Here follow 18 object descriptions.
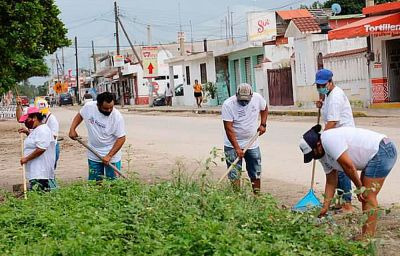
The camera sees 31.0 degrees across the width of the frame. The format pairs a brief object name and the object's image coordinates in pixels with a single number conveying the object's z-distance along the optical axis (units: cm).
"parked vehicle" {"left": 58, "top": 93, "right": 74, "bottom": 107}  8056
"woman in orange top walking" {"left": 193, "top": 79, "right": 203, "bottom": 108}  4206
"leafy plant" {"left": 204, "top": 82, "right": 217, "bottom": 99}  4372
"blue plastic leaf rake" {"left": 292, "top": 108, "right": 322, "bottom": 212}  785
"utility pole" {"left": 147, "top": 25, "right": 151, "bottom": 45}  7167
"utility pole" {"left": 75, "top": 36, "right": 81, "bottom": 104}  8314
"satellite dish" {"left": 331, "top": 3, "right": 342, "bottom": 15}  3879
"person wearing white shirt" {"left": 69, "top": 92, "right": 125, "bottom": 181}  895
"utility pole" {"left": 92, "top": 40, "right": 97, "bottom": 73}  10194
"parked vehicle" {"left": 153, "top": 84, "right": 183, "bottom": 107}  5447
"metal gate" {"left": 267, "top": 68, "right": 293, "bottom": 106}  3400
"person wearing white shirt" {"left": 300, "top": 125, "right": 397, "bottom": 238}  618
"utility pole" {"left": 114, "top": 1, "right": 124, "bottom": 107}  5994
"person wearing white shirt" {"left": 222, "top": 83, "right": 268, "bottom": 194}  887
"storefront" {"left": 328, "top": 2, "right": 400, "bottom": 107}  2488
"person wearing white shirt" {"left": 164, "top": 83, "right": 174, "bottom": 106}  5272
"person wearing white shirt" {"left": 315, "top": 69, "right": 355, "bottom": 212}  818
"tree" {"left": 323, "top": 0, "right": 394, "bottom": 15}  5806
